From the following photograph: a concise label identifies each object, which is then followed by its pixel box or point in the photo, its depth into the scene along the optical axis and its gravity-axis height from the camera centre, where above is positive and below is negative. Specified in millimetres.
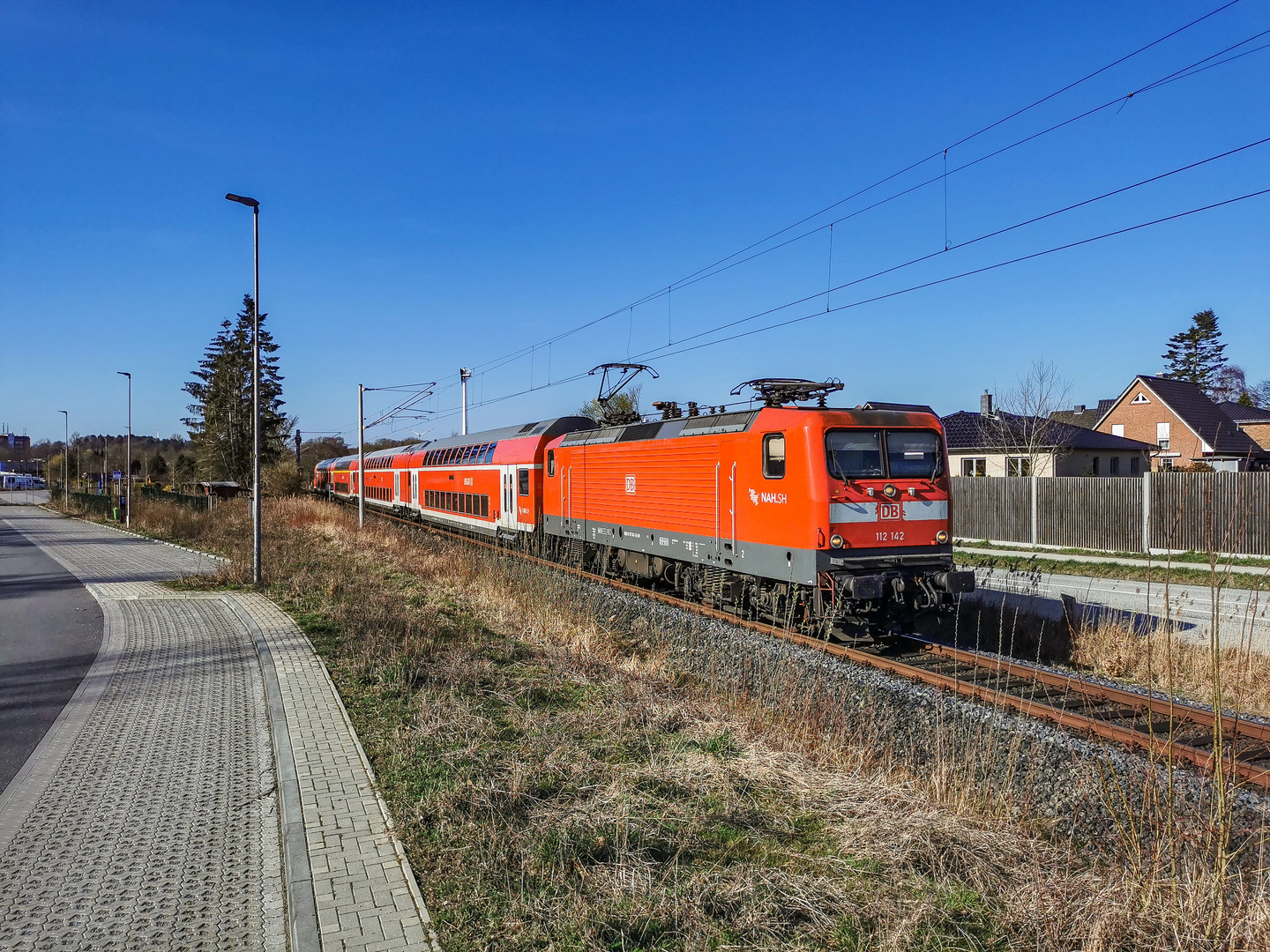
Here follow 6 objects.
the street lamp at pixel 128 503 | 29797 -1015
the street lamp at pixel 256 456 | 15820 +435
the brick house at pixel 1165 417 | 33000 +2582
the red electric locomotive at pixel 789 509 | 9742 -476
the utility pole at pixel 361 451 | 27656 +942
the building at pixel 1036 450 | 28812 +981
